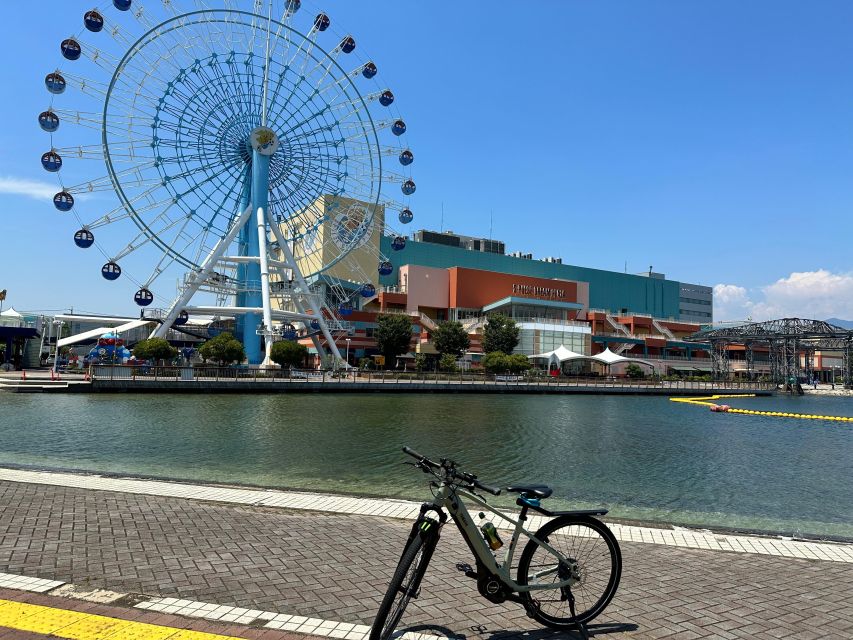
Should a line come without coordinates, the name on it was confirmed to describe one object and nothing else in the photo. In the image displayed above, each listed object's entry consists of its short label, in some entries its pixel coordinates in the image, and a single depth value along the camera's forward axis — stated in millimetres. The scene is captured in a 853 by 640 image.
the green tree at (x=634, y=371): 85125
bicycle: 4609
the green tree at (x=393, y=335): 76500
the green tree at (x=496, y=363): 70500
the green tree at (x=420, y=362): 77662
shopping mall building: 90438
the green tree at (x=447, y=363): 72000
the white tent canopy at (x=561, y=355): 79500
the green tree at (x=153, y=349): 53000
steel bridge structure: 75688
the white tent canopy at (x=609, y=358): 78750
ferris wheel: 52188
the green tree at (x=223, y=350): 57094
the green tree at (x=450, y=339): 79125
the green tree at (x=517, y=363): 71031
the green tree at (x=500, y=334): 81000
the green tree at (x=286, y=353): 56875
